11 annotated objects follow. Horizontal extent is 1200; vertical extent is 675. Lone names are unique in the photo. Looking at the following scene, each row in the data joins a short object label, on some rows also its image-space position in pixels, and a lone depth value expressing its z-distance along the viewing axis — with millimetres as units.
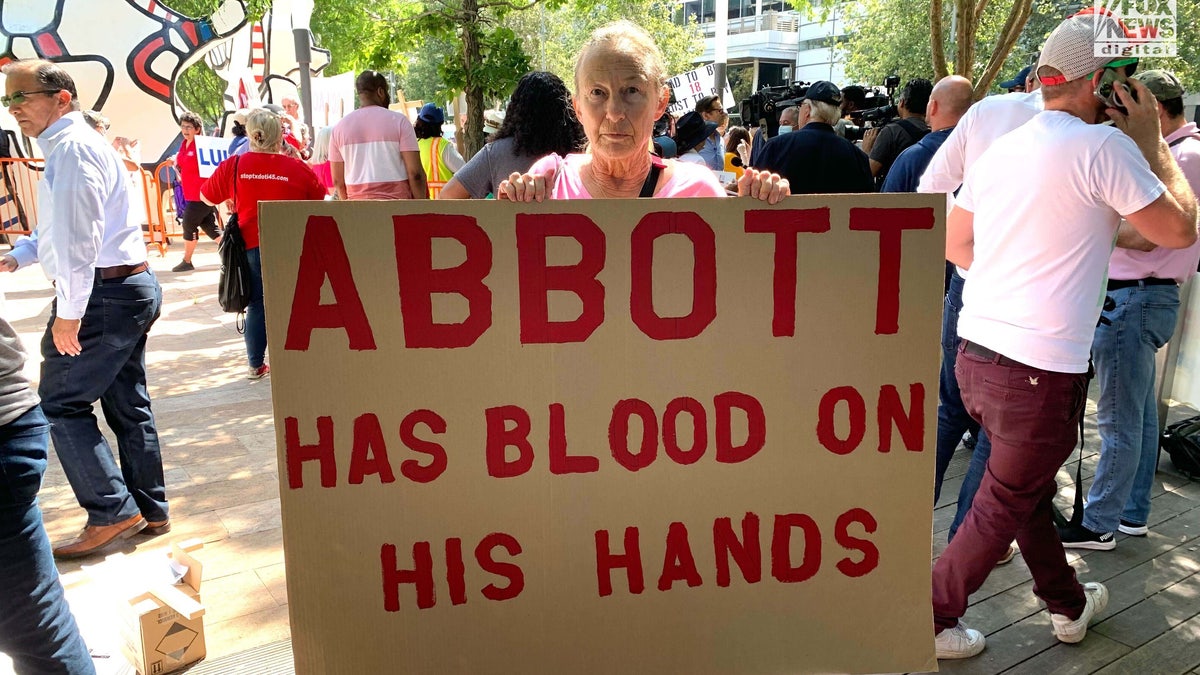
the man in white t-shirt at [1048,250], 2295
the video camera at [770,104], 9484
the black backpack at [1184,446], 4340
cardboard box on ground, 2715
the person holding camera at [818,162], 4293
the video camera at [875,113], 7812
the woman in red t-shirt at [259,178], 5406
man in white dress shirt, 3133
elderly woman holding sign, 1979
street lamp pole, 11188
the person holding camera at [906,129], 5309
